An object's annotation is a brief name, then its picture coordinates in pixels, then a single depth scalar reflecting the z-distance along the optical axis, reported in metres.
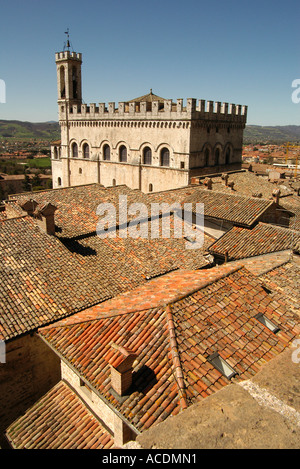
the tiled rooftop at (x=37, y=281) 8.93
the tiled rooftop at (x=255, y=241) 11.85
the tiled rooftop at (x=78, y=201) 13.73
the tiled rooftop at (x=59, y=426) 6.66
